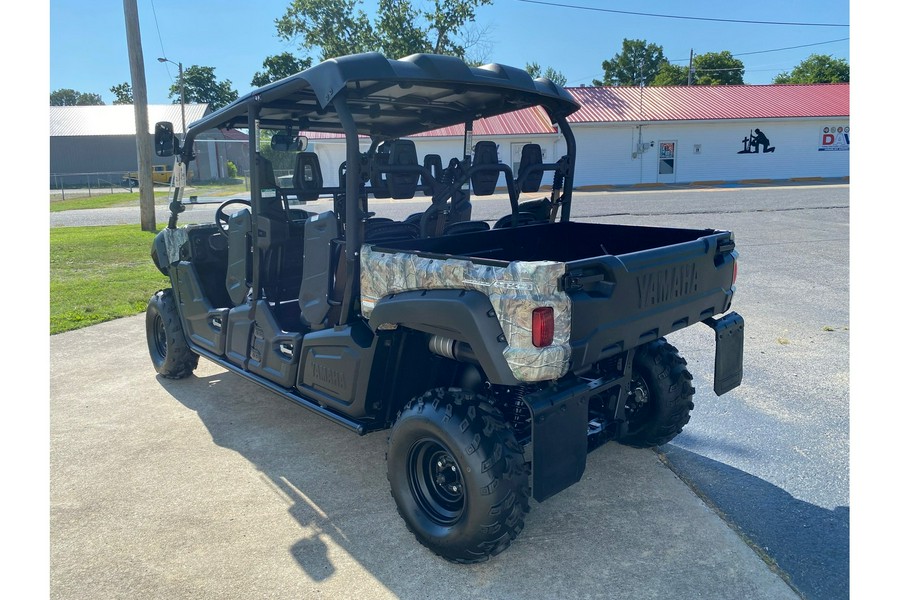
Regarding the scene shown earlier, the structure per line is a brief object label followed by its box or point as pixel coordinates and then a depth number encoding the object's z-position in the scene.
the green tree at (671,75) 52.75
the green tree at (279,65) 45.16
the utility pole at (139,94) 14.40
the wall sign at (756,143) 30.55
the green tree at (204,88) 63.44
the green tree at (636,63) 56.97
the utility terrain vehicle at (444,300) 2.70
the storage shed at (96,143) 45.03
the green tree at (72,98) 96.25
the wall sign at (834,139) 31.03
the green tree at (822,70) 48.19
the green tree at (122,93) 85.12
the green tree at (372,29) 32.16
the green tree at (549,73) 50.69
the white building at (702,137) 29.70
